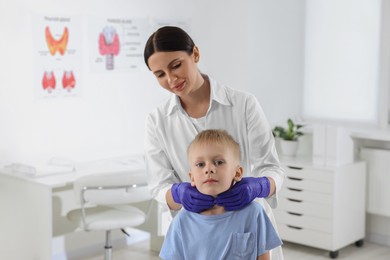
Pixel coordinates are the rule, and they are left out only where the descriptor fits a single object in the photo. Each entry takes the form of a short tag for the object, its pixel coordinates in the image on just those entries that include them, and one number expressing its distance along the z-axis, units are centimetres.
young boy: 183
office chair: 358
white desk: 360
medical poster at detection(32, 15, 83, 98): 401
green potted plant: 479
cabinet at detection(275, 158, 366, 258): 445
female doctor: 193
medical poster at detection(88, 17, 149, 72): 431
